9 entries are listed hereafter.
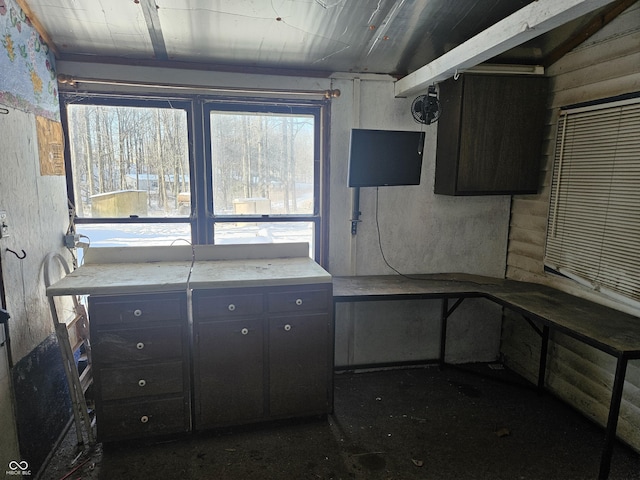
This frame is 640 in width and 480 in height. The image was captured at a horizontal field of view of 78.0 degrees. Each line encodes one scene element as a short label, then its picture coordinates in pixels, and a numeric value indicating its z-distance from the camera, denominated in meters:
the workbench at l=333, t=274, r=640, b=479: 1.96
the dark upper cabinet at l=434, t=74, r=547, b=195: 2.76
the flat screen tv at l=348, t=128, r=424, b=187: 2.77
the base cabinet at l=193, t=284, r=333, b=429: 2.28
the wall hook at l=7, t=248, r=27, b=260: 1.92
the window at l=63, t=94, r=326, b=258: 2.68
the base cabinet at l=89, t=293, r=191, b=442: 2.13
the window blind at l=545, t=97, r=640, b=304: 2.33
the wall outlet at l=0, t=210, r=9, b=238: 1.82
